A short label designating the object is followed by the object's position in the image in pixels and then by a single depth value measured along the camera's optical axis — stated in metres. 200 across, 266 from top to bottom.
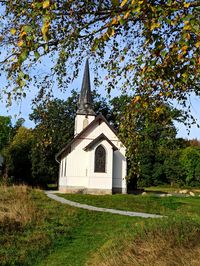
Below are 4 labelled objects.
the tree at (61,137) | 24.23
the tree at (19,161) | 23.93
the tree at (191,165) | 32.09
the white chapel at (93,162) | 18.71
